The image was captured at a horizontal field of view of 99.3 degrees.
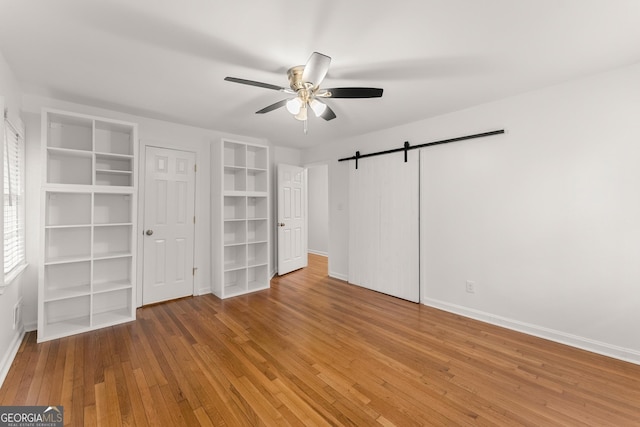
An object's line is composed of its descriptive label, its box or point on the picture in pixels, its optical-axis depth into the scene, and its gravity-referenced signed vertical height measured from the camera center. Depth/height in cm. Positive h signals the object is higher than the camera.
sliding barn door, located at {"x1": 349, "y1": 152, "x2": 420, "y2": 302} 380 -16
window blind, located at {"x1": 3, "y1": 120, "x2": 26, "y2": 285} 228 +12
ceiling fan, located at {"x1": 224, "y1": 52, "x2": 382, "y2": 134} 188 +99
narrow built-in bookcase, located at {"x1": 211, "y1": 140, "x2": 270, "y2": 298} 400 -6
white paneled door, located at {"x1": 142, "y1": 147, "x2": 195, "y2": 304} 367 -13
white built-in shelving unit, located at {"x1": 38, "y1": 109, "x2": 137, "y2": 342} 283 -10
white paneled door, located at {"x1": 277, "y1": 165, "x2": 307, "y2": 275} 513 -8
